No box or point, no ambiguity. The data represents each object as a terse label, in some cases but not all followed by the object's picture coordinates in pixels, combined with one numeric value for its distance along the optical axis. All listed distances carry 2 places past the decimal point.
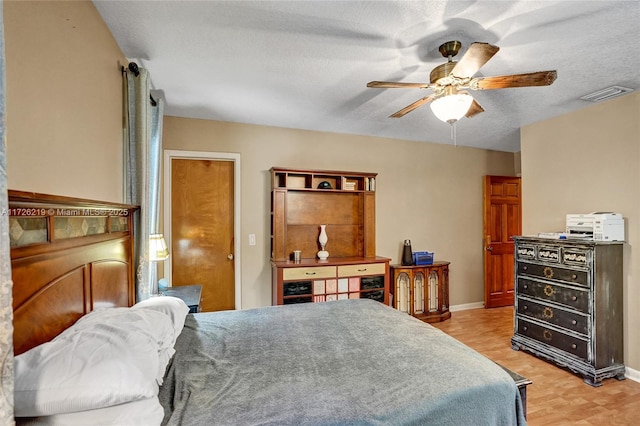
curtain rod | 2.16
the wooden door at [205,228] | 3.54
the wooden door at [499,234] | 4.73
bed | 0.87
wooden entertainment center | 3.48
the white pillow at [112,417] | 0.79
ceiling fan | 1.75
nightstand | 2.48
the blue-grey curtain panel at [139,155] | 2.17
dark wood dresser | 2.64
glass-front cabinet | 4.11
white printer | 2.71
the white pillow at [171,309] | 1.55
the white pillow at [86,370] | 0.79
